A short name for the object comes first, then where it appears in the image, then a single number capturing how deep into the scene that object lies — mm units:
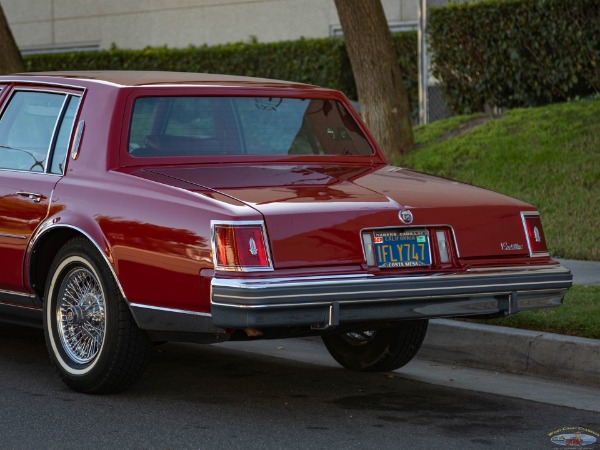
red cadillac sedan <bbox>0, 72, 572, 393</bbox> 5754
